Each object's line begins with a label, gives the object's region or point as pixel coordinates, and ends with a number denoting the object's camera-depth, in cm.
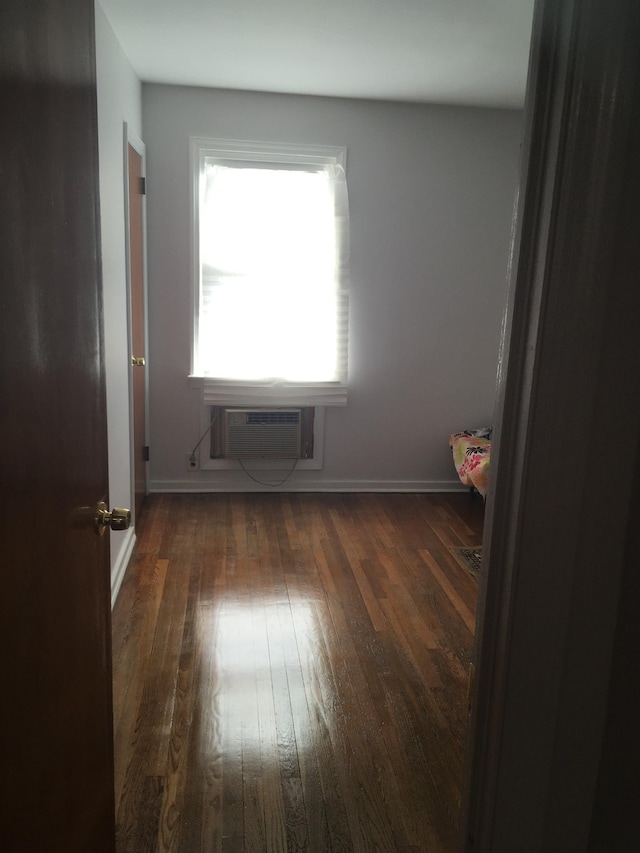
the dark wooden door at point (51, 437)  86
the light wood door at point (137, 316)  366
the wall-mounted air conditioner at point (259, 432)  433
